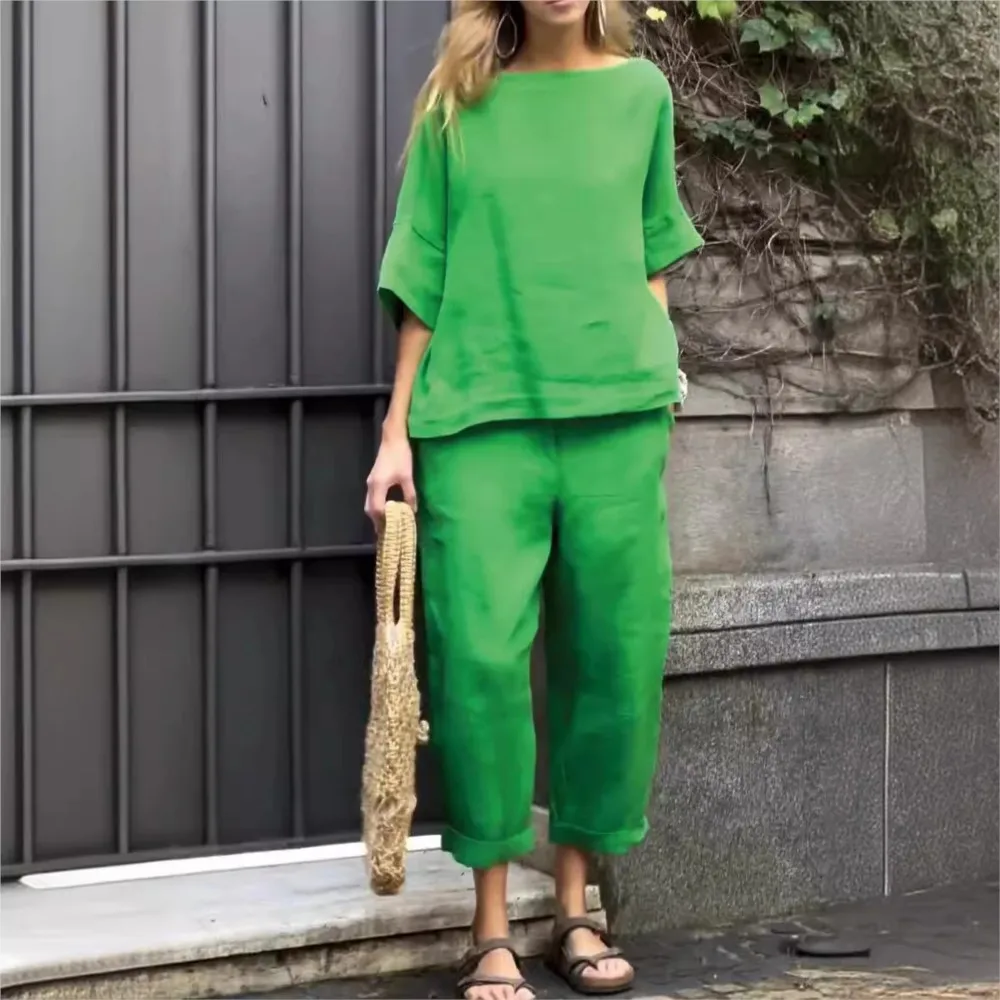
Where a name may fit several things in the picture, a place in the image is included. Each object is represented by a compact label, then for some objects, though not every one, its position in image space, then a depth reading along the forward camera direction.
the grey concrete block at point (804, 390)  4.14
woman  3.27
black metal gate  3.89
